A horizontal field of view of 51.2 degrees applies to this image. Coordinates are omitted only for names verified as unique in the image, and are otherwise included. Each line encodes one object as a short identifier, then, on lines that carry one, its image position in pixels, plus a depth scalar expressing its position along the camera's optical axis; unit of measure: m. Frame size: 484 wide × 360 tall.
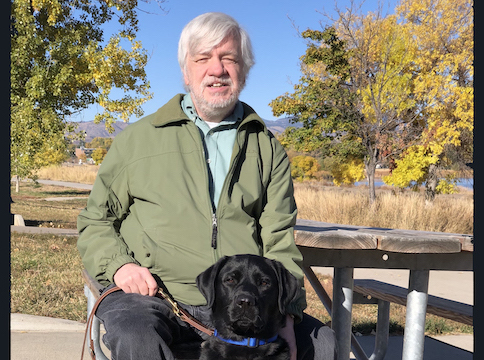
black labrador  2.12
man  2.32
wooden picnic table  2.92
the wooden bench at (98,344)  2.23
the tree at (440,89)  15.01
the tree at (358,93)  15.61
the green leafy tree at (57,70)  9.88
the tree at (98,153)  47.45
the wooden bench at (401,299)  3.48
